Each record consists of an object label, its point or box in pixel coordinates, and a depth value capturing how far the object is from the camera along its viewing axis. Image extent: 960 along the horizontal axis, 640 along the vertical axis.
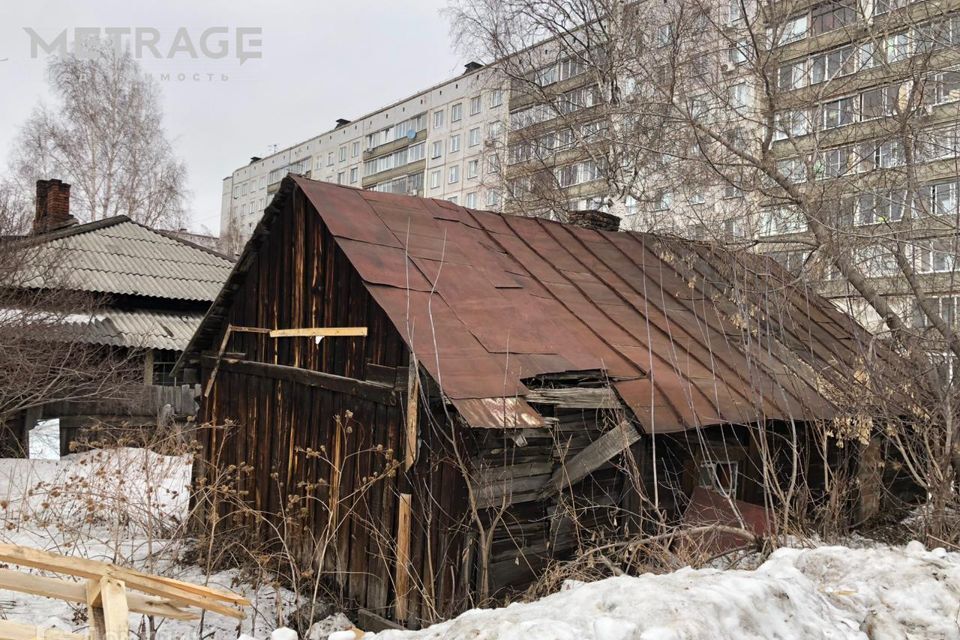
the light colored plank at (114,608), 2.68
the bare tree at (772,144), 7.19
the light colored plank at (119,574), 3.03
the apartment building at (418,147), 36.50
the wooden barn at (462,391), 5.64
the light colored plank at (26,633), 2.51
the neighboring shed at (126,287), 15.07
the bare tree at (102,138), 25.70
